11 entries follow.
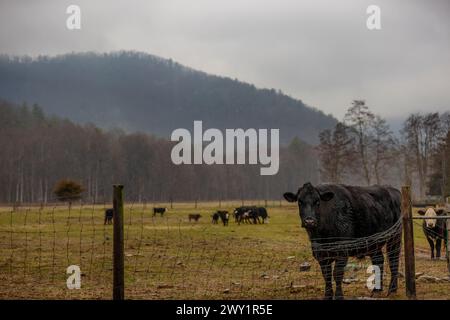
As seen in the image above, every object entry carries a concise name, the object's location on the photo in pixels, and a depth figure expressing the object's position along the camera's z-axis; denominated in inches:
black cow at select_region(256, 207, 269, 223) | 1473.8
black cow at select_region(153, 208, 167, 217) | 1680.6
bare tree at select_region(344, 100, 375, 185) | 1973.4
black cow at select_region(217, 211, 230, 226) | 1374.8
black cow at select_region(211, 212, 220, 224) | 1421.0
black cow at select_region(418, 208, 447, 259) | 668.7
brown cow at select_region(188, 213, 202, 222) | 1435.5
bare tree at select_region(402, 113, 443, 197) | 2140.7
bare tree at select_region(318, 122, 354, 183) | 1937.7
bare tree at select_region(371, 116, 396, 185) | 1940.2
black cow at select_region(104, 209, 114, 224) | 1298.0
